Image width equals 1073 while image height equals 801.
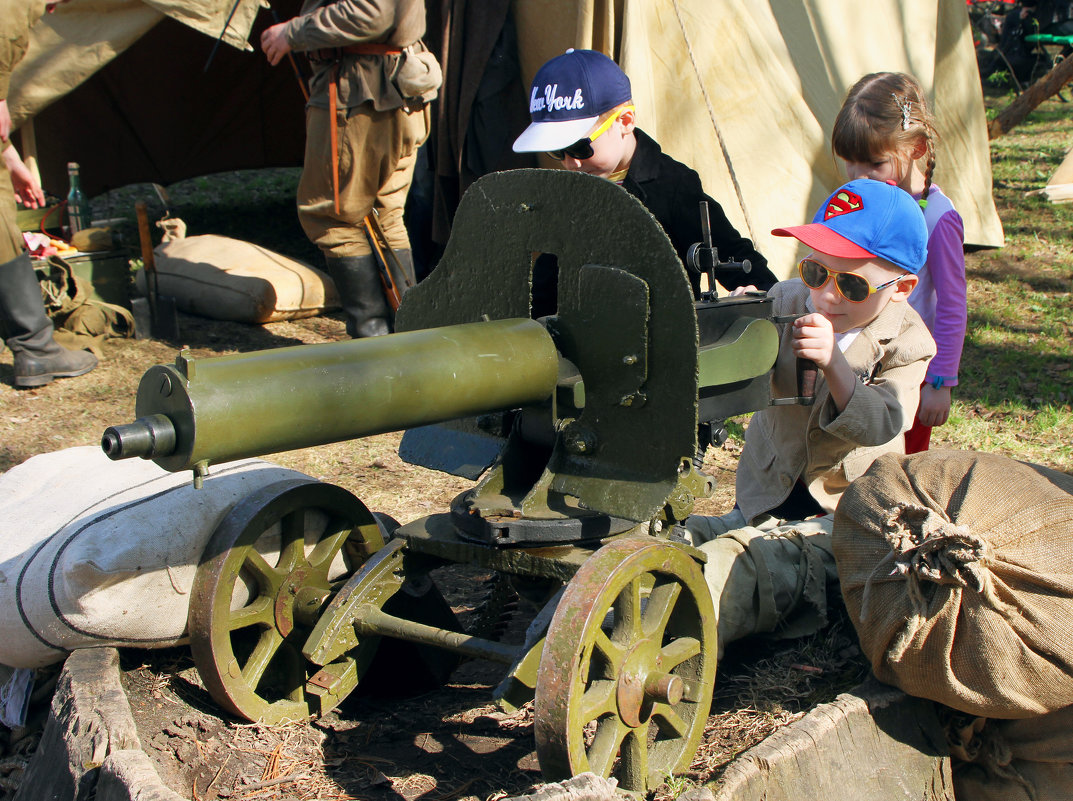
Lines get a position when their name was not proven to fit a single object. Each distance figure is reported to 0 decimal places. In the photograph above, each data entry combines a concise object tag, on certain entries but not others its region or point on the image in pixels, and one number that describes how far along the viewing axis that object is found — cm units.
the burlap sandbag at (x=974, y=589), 241
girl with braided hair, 354
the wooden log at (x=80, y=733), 235
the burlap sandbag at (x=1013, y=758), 262
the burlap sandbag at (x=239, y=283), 717
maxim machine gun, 213
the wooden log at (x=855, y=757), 236
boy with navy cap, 312
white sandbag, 269
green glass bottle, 696
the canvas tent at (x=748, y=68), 624
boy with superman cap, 278
